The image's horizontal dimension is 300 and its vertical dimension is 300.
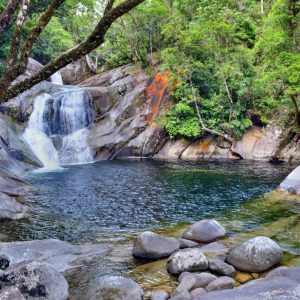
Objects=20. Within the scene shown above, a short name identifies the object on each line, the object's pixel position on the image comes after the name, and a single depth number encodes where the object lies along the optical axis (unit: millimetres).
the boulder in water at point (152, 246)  8539
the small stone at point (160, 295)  6375
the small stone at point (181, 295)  6196
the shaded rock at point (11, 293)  5756
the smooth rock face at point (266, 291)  5715
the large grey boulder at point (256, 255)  7562
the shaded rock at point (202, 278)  6859
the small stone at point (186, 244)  9203
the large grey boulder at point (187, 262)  7539
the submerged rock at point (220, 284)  6652
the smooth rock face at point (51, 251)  8164
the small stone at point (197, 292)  6365
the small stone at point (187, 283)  6711
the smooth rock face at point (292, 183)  14642
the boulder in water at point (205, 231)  9633
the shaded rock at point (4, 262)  7301
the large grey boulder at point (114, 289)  6184
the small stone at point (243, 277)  7240
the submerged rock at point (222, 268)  7465
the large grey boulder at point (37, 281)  6008
